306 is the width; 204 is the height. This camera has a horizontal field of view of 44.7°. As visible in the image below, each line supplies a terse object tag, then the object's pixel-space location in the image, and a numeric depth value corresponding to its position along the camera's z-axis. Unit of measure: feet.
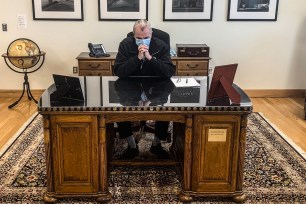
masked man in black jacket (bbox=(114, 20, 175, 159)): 9.73
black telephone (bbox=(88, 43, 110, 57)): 15.40
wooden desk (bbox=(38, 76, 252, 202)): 7.66
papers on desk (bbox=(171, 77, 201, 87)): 9.42
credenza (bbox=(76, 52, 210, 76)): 15.29
